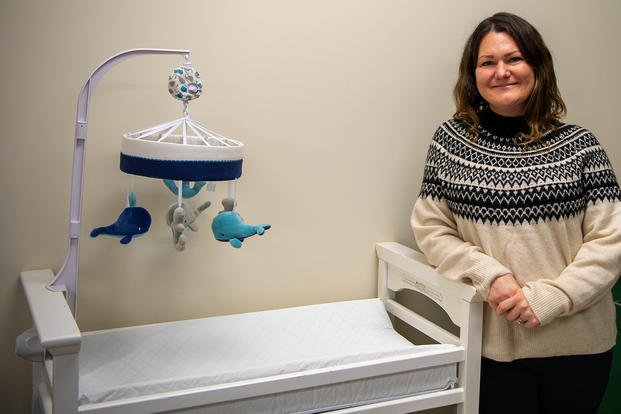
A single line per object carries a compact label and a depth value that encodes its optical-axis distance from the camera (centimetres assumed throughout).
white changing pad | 145
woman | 157
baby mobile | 140
